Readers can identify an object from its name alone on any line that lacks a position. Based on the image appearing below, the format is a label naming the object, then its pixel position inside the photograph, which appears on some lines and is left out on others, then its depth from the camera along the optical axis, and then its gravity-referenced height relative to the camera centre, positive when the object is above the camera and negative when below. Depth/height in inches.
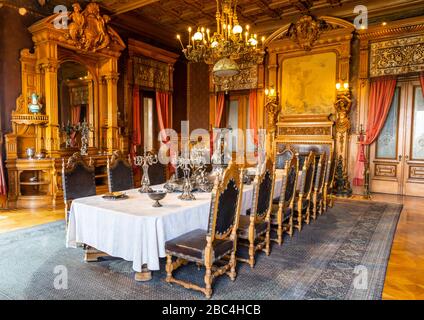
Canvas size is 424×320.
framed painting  287.6 +55.5
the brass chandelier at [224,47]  167.0 +54.1
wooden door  262.7 -4.0
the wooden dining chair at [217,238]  91.7 -32.0
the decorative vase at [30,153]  216.5 -7.8
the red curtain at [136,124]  295.6 +17.3
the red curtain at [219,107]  351.6 +39.6
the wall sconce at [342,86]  274.8 +50.0
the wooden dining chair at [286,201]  138.1 -28.1
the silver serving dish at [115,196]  120.8 -21.5
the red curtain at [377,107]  263.5 +29.6
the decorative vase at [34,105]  214.6 +26.0
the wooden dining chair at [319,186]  181.0 -27.4
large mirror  240.5 +34.1
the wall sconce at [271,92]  313.3 +50.3
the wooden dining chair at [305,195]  158.6 -29.3
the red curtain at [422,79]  250.0 +50.8
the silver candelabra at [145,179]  134.7 -16.6
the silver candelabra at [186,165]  121.0 -11.6
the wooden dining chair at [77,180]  138.5 -17.8
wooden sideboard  210.1 -28.1
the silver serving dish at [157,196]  106.5 -18.8
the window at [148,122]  320.8 +20.7
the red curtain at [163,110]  323.3 +33.4
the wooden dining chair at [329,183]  201.9 -29.1
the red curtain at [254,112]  330.0 +32.0
